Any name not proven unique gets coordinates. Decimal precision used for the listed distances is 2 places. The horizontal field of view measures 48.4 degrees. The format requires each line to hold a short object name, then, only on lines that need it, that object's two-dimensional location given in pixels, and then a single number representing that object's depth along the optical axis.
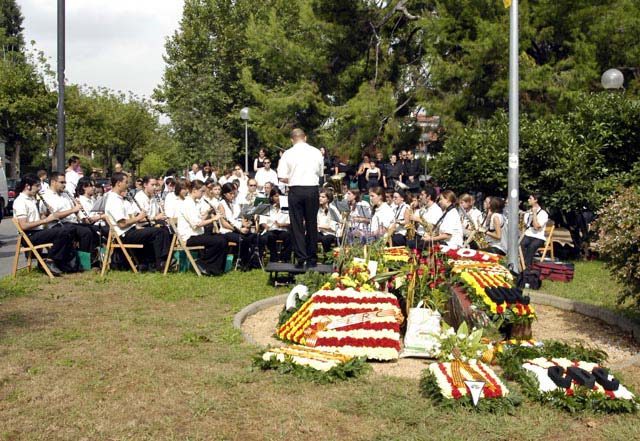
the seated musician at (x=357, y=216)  12.19
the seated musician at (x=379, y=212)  13.64
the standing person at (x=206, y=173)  21.94
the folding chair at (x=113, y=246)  12.38
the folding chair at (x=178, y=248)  12.26
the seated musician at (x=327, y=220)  13.02
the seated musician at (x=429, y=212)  12.05
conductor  10.00
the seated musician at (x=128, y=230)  12.59
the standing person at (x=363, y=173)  20.62
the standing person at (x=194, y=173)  22.64
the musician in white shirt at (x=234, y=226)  12.90
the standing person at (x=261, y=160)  20.84
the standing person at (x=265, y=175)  20.21
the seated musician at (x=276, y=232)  13.26
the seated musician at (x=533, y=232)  12.63
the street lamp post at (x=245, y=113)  26.19
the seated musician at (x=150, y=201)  13.86
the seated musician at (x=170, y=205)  13.05
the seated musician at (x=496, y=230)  12.35
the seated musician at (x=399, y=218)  13.62
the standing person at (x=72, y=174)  17.48
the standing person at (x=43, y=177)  15.50
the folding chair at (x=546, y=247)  12.12
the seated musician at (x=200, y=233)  12.30
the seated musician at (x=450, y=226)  11.58
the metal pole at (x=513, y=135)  10.60
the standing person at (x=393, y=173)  20.19
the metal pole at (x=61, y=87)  15.49
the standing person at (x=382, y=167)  20.34
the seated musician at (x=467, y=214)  13.05
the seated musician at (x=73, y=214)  12.70
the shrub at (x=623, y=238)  7.20
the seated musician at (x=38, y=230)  12.14
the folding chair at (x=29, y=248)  11.93
